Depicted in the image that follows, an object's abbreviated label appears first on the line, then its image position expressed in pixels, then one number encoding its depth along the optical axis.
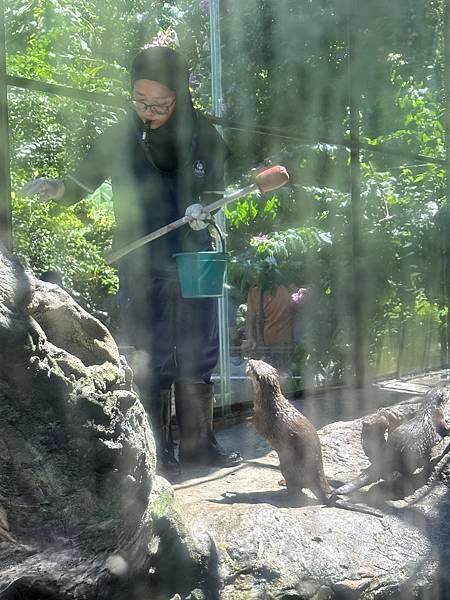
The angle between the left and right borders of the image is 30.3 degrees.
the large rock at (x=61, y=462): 1.95
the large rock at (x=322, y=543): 2.65
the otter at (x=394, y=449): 3.60
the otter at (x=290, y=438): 3.31
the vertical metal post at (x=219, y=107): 5.00
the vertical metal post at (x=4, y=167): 3.50
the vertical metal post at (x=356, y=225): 6.07
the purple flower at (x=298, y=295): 6.43
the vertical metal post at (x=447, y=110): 7.14
